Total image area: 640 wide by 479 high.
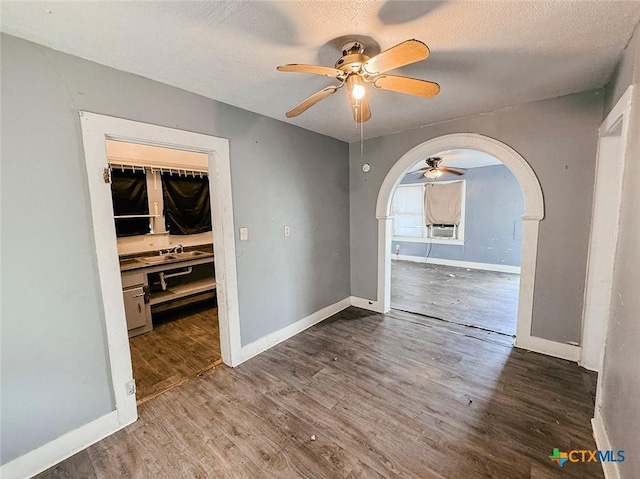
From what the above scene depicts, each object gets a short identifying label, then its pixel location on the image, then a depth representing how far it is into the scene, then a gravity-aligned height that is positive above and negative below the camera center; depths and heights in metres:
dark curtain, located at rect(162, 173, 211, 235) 3.88 +0.13
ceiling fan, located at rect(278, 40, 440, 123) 1.23 +0.72
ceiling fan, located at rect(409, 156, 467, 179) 4.80 +0.75
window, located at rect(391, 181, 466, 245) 6.57 -0.11
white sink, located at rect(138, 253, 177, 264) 3.29 -0.58
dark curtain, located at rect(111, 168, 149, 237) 3.41 +0.19
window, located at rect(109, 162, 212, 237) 3.46 +0.18
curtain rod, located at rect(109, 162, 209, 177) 3.40 +0.62
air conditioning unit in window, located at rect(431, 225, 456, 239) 6.75 -0.60
